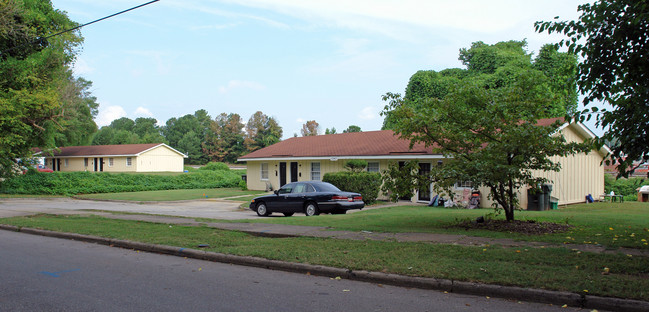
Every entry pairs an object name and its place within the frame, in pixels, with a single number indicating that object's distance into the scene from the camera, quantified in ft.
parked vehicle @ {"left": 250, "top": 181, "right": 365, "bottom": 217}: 58.75
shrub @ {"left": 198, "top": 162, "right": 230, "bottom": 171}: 189.67
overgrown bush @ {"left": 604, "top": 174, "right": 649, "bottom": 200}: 100.66
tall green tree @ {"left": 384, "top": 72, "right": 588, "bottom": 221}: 35.78
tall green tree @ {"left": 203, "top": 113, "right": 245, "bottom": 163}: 280.51
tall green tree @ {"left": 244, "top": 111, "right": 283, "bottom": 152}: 270.67
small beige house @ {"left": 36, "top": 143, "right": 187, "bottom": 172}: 176.55
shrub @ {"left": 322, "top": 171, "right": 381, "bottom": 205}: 77.51
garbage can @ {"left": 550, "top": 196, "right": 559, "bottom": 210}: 68.13
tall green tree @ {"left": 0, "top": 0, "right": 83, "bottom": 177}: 94.17
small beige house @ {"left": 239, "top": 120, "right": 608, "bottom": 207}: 75.77
